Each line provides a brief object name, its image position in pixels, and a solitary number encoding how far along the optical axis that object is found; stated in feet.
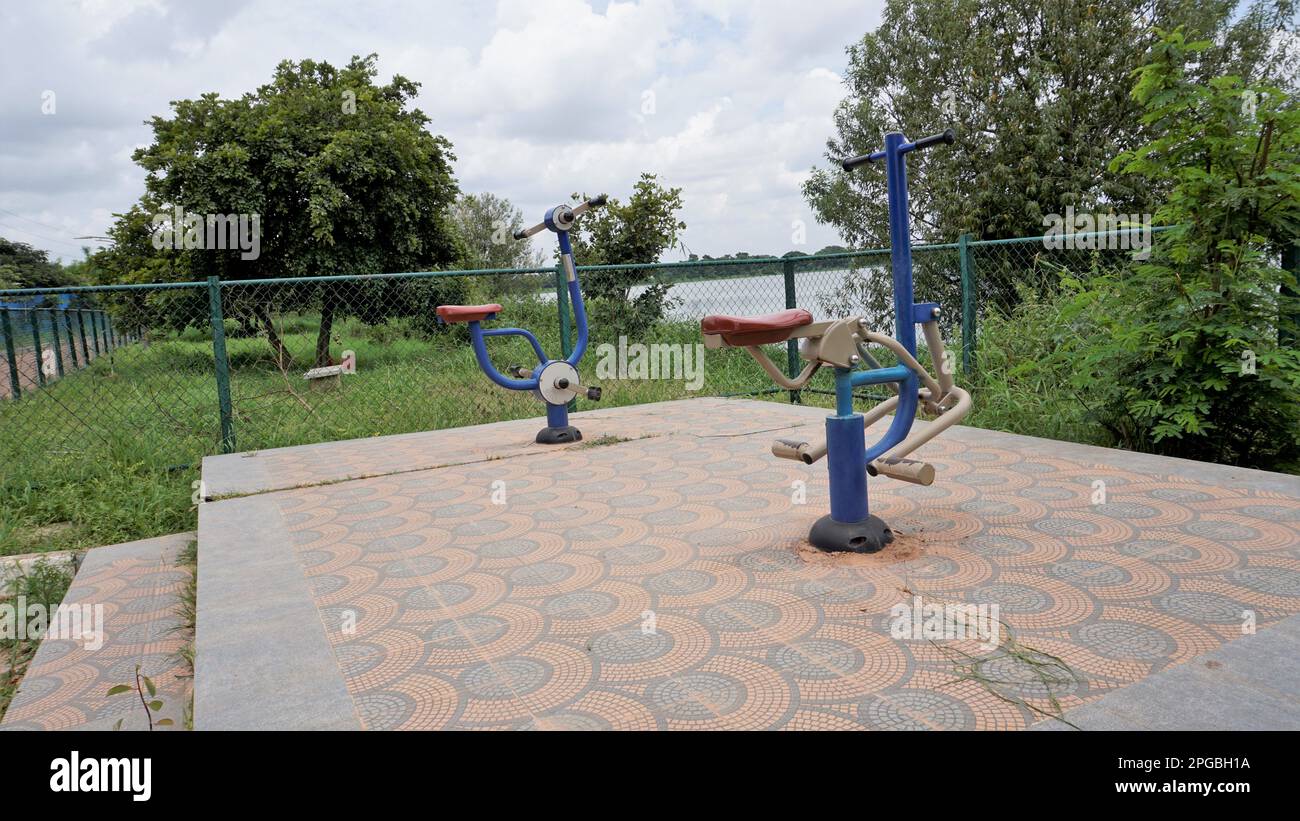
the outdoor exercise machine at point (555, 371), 15.12
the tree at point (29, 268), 121.94
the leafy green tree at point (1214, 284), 11.12
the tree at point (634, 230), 34.35
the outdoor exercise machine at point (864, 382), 7.50
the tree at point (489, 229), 72.43
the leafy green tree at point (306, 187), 35.99
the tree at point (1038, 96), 39.22
